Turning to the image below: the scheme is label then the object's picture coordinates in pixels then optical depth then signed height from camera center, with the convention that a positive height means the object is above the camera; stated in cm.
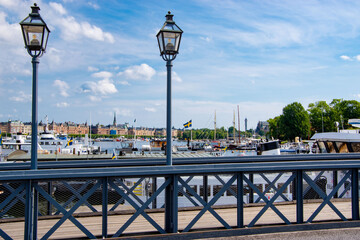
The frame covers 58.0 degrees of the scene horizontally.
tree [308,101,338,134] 8731 +349
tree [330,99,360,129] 8481 +530
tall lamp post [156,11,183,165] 762 +213
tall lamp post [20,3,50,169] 717 +216
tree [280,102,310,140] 9052 +244
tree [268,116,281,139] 10738 +59
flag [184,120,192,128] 5997 +108
